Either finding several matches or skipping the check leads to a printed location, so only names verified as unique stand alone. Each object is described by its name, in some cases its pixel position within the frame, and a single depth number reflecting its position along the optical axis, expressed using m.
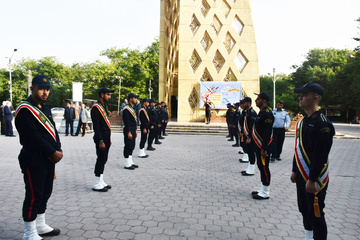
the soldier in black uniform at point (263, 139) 5.02
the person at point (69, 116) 16.20
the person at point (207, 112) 21.58
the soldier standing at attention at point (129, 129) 7.50
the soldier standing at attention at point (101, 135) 5.35
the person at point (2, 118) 15.82
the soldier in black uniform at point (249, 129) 6.67
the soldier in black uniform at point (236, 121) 12.98
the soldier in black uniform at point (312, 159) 2.73
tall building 25.03
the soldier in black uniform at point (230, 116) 15.16
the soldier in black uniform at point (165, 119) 16.86
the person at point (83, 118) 16.31
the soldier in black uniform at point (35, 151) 3.19
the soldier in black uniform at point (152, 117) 11.58
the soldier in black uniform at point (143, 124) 9.52
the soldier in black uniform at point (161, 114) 15.02
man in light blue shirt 9.16
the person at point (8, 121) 15.55
